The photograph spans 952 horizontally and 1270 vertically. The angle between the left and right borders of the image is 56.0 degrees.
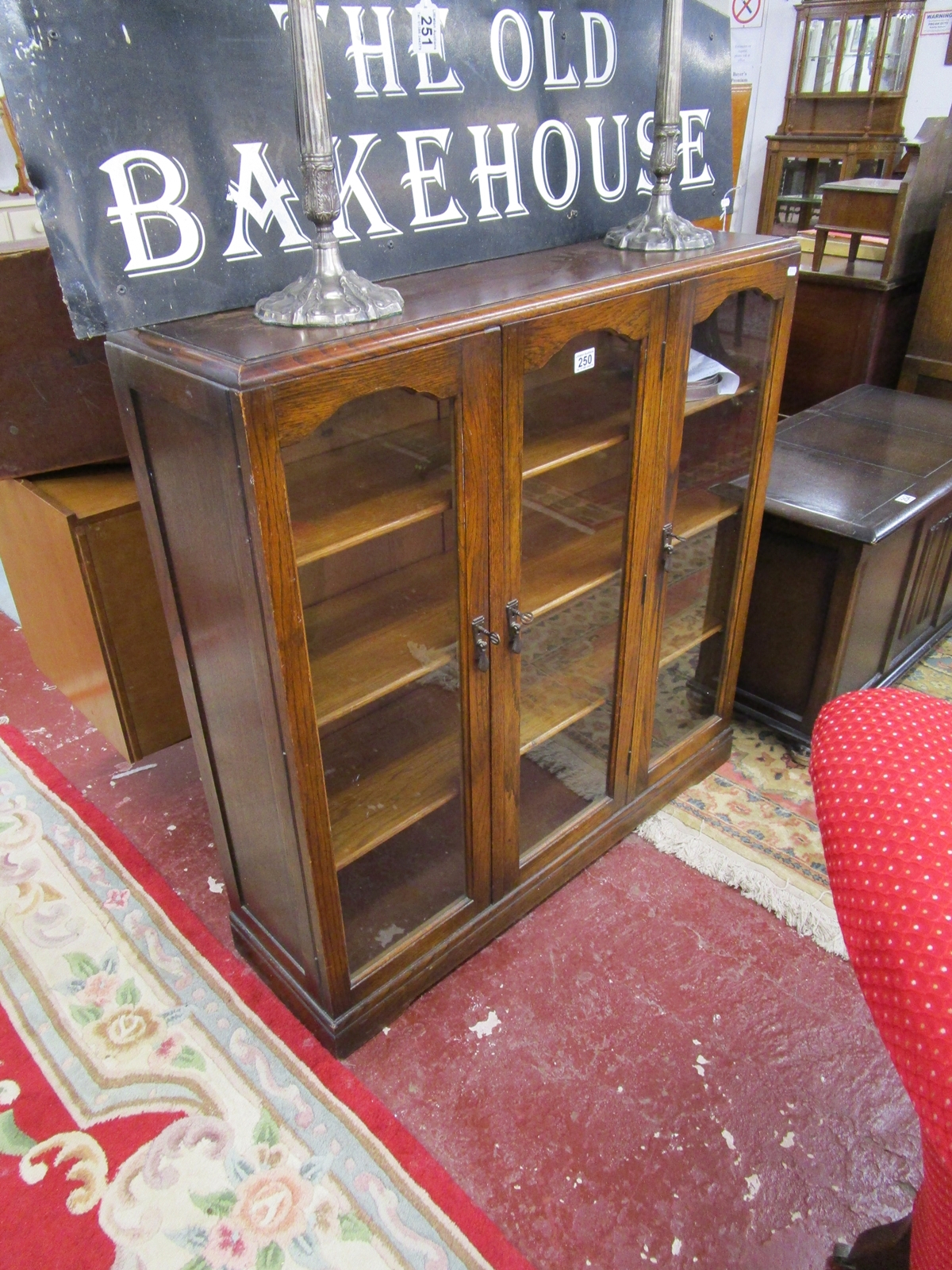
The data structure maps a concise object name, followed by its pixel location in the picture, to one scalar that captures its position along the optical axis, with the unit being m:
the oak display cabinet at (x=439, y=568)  1.25
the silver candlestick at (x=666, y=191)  1.59
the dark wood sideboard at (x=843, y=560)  2.20
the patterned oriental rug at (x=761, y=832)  2.00
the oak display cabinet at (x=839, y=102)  4.97
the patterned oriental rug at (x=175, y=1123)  1.41
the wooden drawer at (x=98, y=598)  1.97
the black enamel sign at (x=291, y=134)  1.17
